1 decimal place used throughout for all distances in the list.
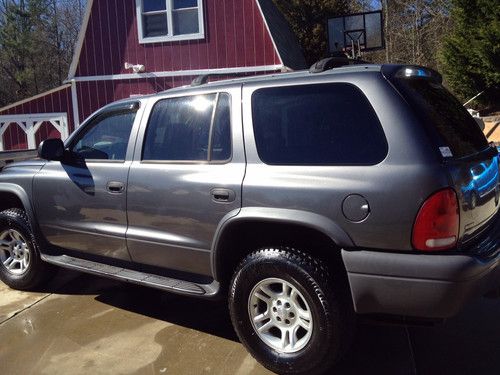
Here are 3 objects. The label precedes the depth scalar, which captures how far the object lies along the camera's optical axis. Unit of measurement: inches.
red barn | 554.6
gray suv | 102.3
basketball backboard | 716.7
